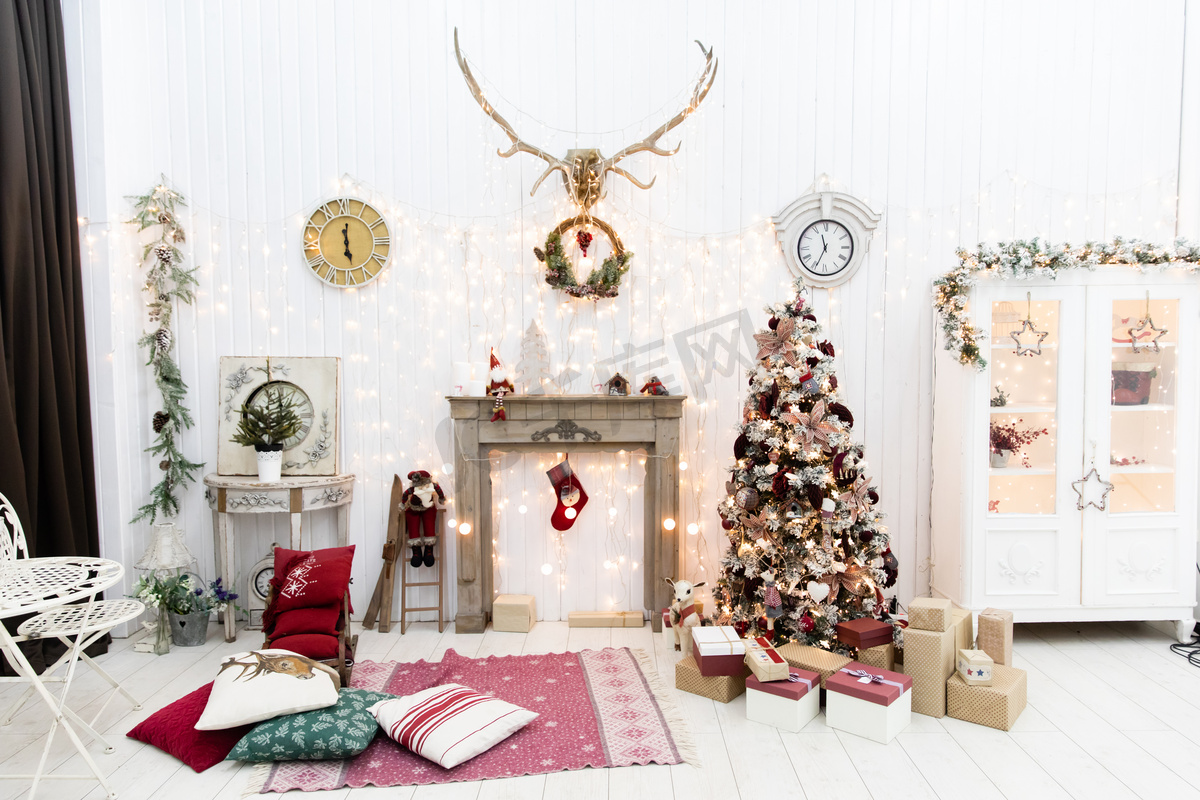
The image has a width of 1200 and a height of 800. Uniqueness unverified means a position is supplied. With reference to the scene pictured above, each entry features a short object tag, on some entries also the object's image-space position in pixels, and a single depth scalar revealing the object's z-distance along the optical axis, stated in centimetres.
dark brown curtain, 300
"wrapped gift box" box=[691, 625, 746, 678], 276
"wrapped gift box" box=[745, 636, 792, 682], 264
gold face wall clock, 370
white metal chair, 239
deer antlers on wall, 339
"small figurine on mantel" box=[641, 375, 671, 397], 357
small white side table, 342
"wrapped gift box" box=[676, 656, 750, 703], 282
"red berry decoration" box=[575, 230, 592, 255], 359
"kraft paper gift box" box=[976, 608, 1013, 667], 281
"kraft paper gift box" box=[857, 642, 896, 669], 279
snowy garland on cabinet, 321
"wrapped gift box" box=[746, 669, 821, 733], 258
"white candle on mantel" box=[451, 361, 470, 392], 354
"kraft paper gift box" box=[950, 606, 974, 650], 279
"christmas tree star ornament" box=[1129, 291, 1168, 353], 336
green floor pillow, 236
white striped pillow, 237
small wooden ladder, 363
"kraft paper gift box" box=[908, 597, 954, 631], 269
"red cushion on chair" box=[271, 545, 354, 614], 305
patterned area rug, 232
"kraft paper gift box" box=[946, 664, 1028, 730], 256
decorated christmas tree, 296
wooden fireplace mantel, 353
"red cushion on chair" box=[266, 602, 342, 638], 298
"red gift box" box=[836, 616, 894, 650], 281
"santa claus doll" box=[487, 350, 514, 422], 351
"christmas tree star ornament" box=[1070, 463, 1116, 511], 334
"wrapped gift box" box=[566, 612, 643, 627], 368
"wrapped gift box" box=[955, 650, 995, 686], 264
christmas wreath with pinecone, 356
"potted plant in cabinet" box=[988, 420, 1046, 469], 340
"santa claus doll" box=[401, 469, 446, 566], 356
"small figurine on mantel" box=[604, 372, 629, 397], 360
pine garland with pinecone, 360
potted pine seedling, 346
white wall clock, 367
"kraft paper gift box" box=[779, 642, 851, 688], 274
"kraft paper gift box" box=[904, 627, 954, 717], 265
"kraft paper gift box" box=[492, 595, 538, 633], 361
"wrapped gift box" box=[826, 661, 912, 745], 250
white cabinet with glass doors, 332
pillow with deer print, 241
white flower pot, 346
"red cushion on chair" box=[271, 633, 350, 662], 288
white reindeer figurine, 330
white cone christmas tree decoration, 370
